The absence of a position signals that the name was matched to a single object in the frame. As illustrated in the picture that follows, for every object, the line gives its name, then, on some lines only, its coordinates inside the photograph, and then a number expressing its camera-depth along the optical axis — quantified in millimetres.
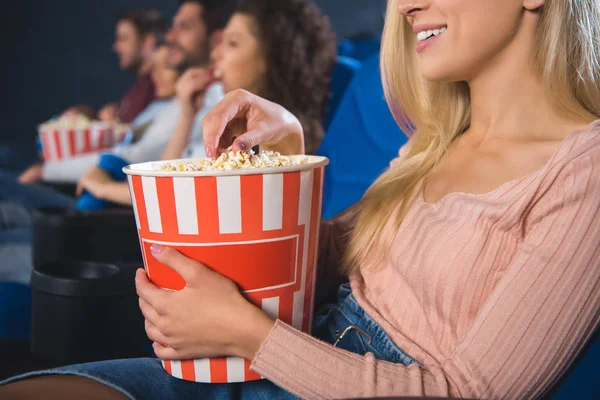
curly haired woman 2320
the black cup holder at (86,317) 1154
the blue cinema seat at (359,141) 1775
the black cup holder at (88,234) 1611
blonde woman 678
